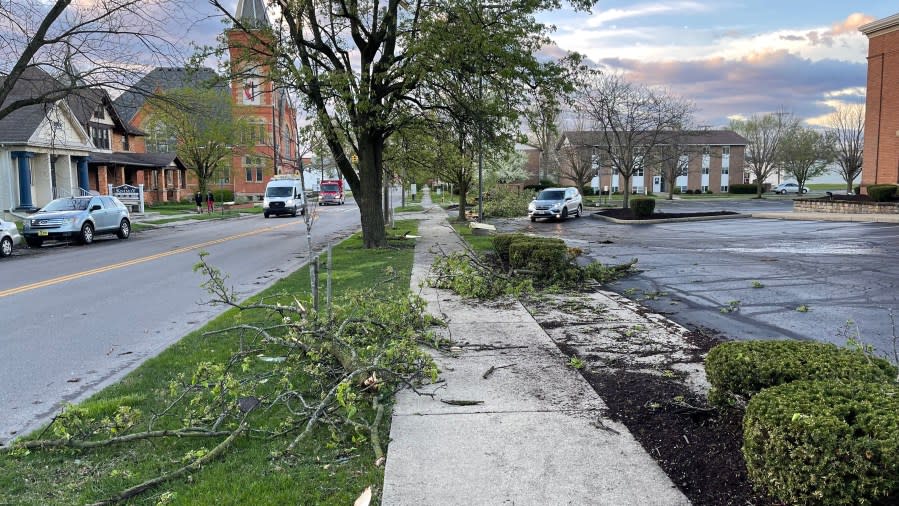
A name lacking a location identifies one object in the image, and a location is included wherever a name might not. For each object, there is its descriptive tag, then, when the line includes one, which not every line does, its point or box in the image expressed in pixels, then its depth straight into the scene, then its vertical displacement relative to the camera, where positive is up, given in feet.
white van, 134.51 -0.76
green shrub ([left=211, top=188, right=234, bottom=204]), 207.82 -0.34
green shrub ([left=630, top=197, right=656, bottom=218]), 104.73 -2.64
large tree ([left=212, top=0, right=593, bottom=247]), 49.65 +10.90
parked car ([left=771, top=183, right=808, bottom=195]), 252.21 +0.36
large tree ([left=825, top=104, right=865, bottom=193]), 187.39 +11.19
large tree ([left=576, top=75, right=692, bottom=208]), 121.39 +14.84
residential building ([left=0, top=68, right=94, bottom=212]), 104.94 +7.00
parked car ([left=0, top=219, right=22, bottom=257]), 61.67 -3.95
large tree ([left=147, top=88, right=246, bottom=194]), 164.86 +15.94
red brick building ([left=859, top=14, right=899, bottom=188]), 124.26 +16.36
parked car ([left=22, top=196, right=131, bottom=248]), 70.38 -2.85
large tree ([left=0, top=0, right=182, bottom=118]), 64.69 +14.08
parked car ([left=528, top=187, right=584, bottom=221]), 109.60 -2.19
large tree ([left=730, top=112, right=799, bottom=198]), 217.15 +15.34
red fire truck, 206.61 +0.93
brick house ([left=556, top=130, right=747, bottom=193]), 266.16 +7.49
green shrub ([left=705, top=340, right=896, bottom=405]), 12.85 -3.59
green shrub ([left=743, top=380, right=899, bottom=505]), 9.46 -3.90
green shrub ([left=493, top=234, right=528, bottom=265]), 44.14 -3.69
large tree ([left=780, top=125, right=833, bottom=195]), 222.69 +13.93
